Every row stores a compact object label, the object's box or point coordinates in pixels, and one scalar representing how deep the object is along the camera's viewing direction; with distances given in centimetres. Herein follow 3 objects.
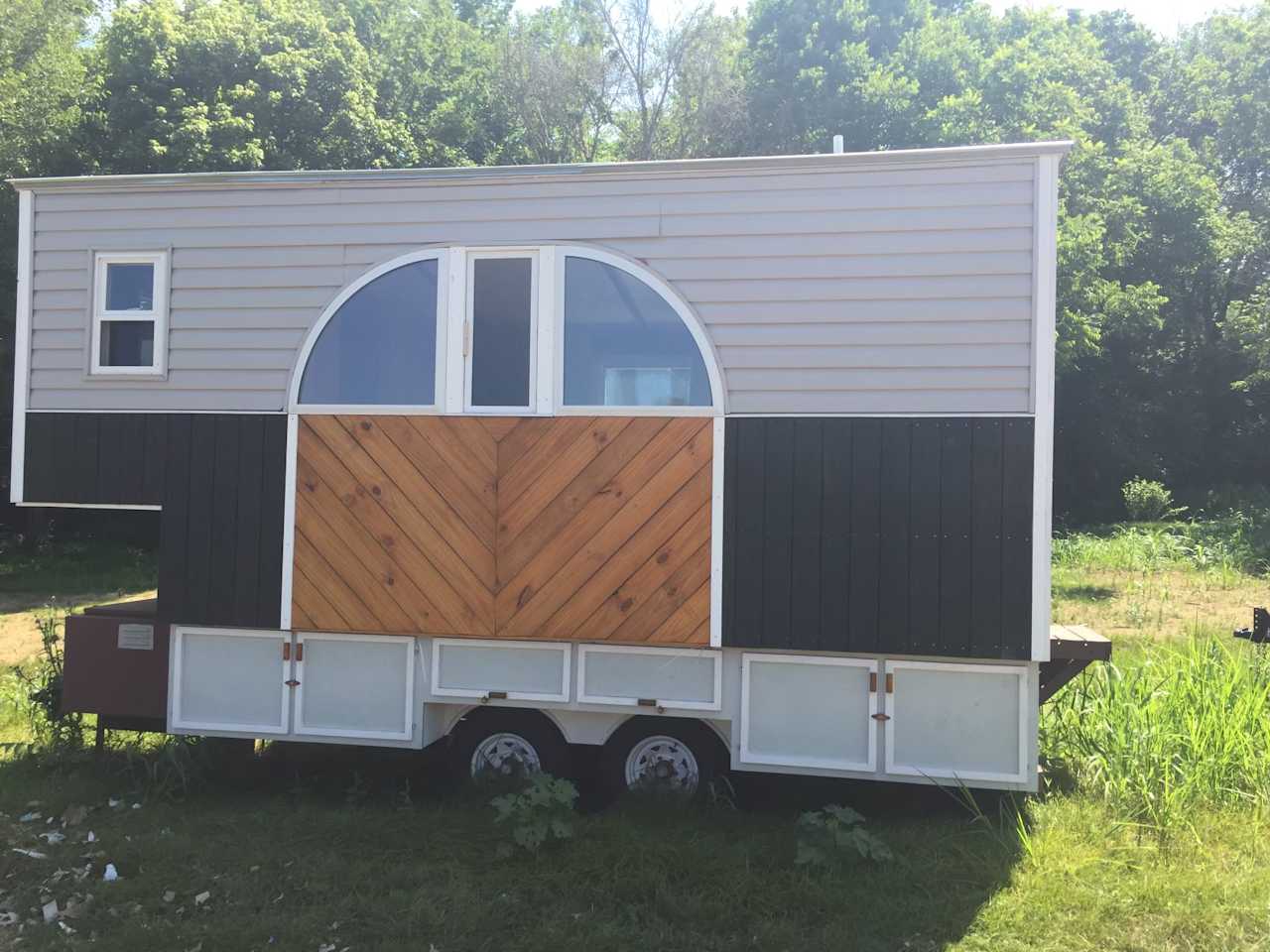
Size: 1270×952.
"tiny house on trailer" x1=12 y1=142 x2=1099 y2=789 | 479
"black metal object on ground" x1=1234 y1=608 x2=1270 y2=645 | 606
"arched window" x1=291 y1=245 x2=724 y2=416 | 510
